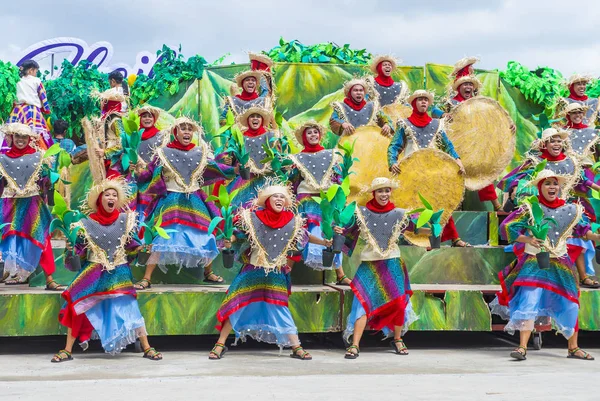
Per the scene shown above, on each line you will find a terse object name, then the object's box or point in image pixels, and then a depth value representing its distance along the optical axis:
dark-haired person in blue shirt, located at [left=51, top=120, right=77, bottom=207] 9.70
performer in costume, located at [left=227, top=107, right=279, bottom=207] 8.42
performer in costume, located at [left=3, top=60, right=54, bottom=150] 10.44
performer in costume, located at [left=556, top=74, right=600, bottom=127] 9.73
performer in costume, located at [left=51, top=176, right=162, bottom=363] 7.03
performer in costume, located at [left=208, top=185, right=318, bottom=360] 7.19
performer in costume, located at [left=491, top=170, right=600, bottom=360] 7.44
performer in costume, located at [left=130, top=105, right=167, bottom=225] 8.19
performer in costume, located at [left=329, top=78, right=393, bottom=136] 9.23
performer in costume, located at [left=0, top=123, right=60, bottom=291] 7.74
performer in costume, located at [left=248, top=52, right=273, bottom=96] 9.55
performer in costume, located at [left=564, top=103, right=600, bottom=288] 8.42
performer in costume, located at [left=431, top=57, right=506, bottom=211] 9.60
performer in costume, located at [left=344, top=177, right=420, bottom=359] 7.39
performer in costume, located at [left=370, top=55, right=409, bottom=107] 9.67
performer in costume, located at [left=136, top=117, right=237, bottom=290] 7.80
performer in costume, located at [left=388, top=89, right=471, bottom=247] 8.83
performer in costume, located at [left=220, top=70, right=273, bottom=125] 9.18
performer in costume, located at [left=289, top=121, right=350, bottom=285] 8.15
